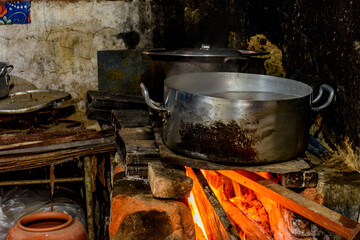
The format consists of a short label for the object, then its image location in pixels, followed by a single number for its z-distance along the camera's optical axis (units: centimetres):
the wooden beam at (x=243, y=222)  211
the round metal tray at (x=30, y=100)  381
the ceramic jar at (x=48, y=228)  291
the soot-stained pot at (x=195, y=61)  280
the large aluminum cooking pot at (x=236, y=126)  197
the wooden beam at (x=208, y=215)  193
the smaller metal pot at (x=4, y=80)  404
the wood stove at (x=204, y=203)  193
